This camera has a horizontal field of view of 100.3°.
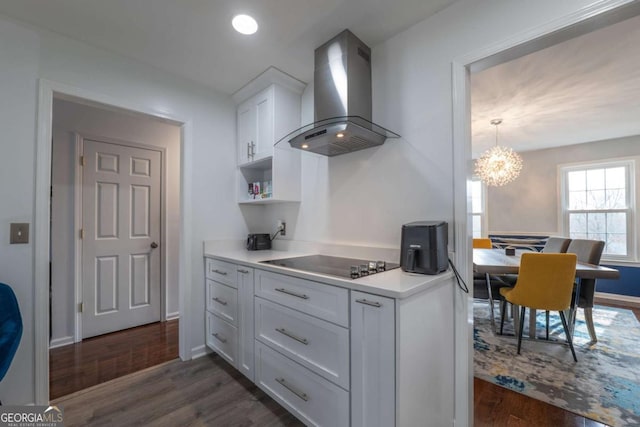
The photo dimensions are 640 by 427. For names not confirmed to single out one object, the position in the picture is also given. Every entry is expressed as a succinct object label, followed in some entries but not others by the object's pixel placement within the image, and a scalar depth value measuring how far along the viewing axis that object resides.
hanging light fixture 3.29
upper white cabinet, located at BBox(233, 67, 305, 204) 2.22
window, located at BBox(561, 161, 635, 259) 3.93
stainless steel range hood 1.63
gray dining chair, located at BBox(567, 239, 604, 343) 2.40
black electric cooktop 1.37
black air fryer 1.33
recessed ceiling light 1.60
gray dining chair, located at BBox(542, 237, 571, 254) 3.11
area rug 1.69
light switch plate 1.54
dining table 2.20
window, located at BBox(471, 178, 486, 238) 5.16
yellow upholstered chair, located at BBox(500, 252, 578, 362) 2.16
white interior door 2.64
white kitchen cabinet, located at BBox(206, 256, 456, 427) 1.09
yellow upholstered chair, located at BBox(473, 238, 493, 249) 3.95
